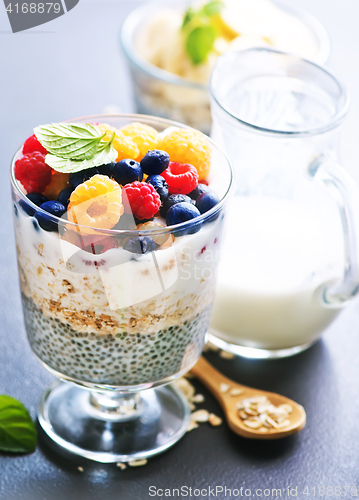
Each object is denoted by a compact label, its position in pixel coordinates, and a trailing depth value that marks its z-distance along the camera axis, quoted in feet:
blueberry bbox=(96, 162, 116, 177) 1.97
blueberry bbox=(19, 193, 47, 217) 1.94
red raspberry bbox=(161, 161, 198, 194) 1.98
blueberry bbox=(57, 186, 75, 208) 1.94
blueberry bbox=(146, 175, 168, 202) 1.96
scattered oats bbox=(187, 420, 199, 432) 2.21
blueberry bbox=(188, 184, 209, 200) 1.99
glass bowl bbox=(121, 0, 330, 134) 2.66
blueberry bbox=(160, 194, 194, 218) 1.95
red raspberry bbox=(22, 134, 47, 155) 2.00
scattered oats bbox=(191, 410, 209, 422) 2.23
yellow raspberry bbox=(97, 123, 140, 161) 2.00
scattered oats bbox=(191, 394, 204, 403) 2.27
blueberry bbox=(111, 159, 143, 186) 1.95
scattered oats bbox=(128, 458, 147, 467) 2.14
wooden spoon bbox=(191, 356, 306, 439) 2.18
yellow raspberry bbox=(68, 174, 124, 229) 1.91
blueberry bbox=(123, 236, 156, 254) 1.90
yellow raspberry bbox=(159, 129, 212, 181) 2.02
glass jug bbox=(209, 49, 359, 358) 2.22
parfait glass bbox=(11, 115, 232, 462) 1.92
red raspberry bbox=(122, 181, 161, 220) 1.91
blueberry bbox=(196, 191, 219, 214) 1.97
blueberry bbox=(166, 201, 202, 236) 1.93
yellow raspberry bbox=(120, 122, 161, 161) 2.04
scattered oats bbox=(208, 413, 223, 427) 2.21
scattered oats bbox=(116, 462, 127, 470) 2.13
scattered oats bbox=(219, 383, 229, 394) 2.25
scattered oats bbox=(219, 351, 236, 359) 2.35
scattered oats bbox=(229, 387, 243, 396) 2.25
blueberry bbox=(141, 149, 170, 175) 1.98
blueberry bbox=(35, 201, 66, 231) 1.91
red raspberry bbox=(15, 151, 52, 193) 1.96
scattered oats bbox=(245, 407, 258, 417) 2.21
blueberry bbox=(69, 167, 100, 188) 1.95
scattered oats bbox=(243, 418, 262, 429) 2.19
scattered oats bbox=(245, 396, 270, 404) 2.24
